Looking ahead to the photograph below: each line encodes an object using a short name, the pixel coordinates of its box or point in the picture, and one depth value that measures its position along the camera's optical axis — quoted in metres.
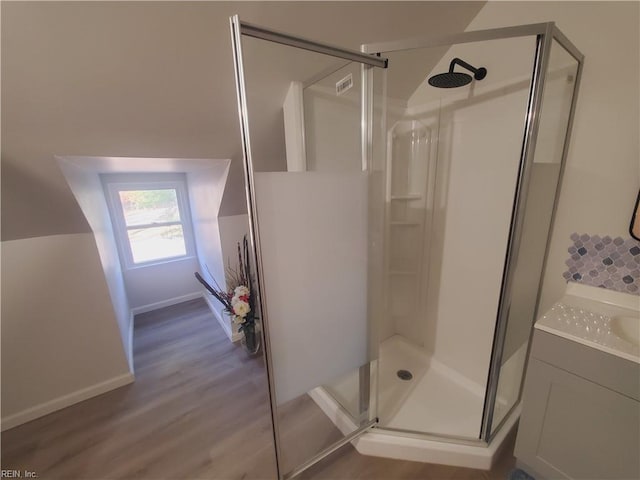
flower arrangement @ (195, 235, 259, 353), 2.01
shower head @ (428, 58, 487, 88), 1.29
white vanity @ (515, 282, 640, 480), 0.93
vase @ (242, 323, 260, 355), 2.19
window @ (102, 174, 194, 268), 2.88
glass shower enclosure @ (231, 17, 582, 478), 1.01
